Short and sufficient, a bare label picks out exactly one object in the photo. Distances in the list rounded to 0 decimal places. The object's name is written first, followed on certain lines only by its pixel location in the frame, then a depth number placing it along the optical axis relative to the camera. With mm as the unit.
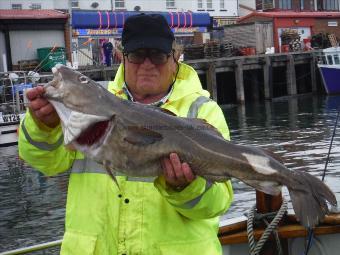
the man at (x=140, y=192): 3080
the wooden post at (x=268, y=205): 5424
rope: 5078
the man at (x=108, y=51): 36722
